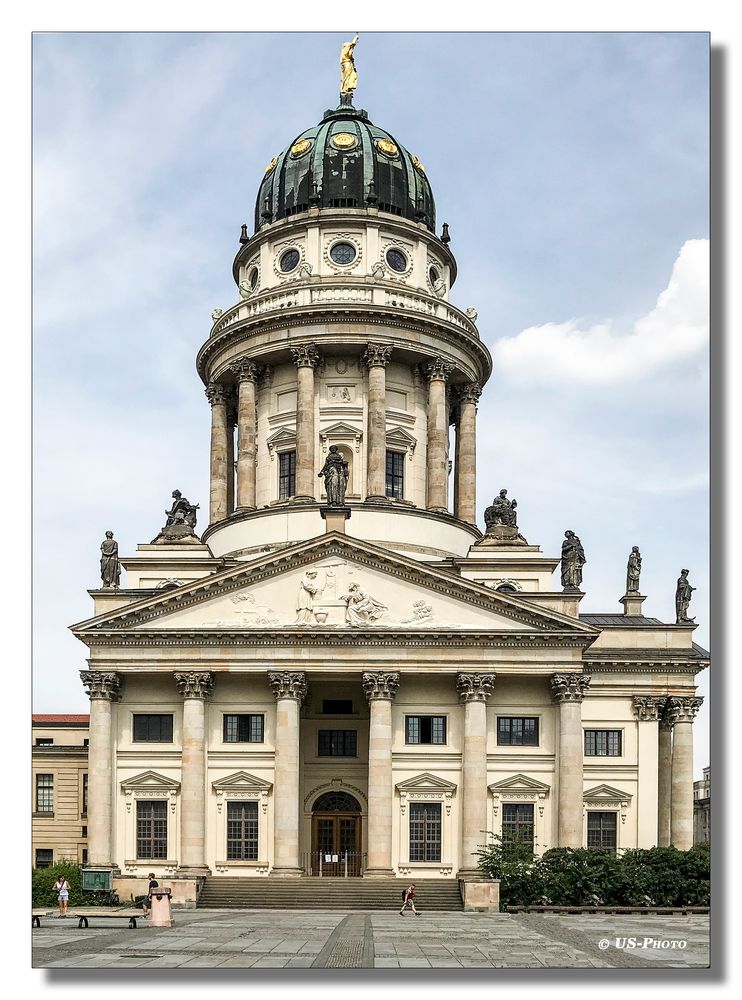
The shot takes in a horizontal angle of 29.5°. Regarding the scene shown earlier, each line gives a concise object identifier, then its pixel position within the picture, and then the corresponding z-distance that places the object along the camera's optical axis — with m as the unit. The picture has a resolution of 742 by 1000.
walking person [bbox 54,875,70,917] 48.22
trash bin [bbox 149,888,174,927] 41.09
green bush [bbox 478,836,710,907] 49.50
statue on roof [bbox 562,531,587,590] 65.25
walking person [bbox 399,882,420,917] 51.56
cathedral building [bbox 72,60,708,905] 60.88
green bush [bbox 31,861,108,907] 52.78
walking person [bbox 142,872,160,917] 43.53
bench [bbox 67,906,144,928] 42.55
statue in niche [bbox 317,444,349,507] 64.26
